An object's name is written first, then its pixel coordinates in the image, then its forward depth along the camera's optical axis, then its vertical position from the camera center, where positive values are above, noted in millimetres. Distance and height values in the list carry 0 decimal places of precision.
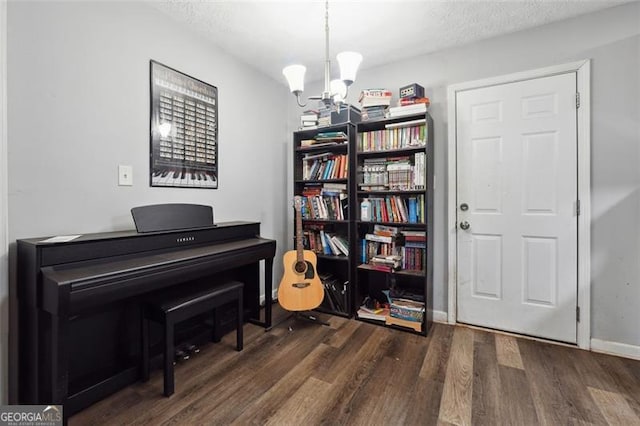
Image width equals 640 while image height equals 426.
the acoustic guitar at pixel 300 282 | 2445 -608
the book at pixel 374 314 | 2562 -908
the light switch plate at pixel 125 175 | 1880 +226
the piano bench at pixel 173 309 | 1620 -597
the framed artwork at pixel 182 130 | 2072 +610
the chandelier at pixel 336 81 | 1631 +762
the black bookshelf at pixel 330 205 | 2701 +55
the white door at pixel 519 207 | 2189 +33
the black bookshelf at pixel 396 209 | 2432 +16
